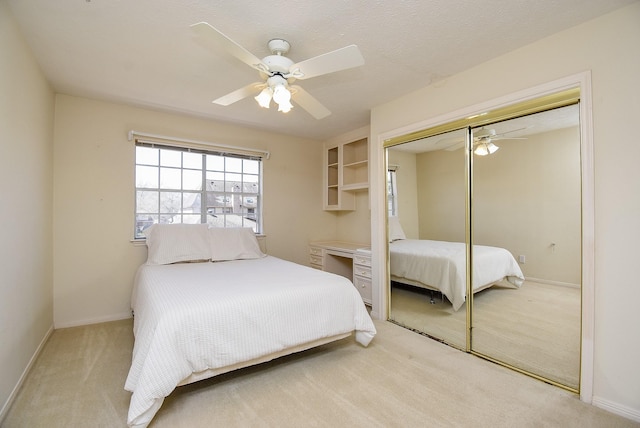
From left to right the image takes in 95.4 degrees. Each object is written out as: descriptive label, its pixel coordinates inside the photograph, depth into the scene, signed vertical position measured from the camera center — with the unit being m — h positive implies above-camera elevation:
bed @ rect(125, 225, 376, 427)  1.57 -0.68
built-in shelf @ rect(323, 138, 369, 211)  4.34 +0.68
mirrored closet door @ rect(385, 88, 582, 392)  2.02 -0.15
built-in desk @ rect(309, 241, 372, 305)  3.49 -0.62
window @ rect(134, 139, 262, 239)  3.42 +0.35
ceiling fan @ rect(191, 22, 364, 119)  1.56 +0.91
